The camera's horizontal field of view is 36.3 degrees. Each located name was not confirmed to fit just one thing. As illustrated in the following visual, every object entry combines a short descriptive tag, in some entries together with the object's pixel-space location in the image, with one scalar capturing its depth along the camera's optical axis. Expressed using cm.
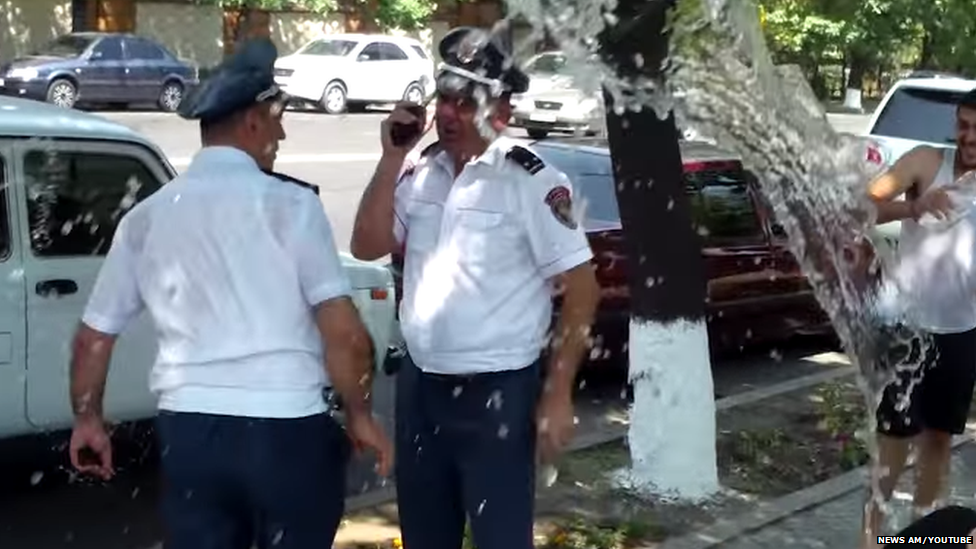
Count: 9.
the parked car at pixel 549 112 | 2470
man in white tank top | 503
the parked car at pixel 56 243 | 605
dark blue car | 2684
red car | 894
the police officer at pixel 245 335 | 340
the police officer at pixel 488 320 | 380
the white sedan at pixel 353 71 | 3052
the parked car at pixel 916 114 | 1241
